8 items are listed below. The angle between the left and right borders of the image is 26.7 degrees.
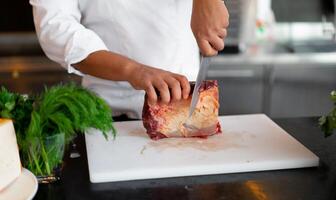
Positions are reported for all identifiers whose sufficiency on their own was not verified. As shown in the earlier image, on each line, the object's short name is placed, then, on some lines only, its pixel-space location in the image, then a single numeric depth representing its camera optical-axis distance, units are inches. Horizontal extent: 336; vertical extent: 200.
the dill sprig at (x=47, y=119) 42.8
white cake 41.3
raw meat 52.0
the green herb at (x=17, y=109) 43.0
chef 50.3
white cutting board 46.3
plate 41.2
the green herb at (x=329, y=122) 46.4
